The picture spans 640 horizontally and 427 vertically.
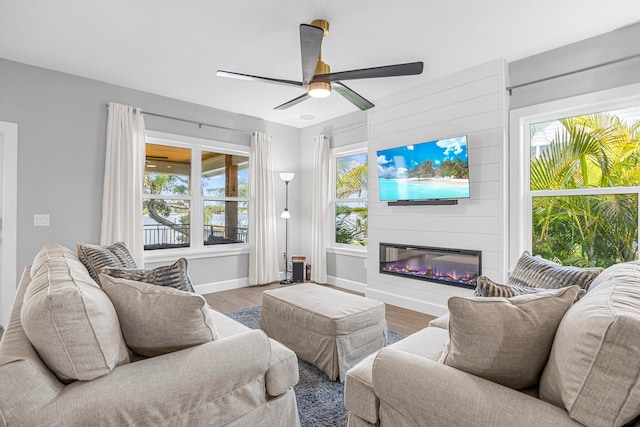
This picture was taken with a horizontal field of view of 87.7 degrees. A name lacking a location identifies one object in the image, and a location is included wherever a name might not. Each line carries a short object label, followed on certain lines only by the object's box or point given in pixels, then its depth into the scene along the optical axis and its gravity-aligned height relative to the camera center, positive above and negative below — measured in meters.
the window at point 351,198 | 4.88 +0.25
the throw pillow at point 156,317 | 1.28 -0.39
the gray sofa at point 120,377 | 0.94 -0.54
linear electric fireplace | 3.40 -0.55
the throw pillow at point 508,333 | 1.07 -0.38
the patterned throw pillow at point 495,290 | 1.33 -0.31
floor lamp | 5.16 -0.05
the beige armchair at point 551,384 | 0.82 -0.53
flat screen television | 3.38 +0.48
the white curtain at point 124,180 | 3.75 +0.41
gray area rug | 1.81 -1.11
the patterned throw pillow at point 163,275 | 1.55 -0.28
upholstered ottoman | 2.22 -0.80
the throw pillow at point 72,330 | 1.01 -0.36
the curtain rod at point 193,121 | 4.10 +1.26
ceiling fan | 2.09 +1.07
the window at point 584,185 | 2.71 +0.26
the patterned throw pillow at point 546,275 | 1.58 -0.31
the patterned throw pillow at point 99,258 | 2.01 -0.27
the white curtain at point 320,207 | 5.09 +0.12
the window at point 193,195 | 4.31 +0.28
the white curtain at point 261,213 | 5.00 +0.03
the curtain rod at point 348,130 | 4.66 +1.24
